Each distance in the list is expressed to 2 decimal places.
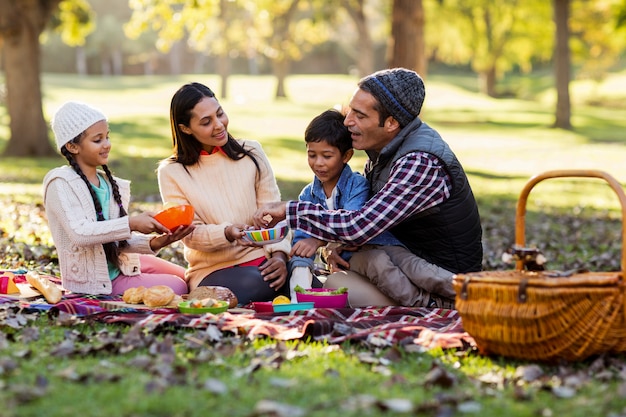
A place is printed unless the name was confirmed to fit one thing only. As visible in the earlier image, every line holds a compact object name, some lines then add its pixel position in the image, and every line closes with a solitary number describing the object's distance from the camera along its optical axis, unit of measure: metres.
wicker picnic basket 4.71
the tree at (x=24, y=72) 19.53
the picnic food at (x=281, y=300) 6.29
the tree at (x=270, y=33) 43.78
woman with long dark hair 6.68
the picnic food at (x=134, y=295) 6.38
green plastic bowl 6.04
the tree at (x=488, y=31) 46.66
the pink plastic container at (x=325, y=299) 6.34
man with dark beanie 6.14
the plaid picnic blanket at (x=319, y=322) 5.32
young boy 6.41
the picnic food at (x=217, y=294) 6.48
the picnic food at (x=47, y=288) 6.22
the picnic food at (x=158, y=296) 6.29
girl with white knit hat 6.44
